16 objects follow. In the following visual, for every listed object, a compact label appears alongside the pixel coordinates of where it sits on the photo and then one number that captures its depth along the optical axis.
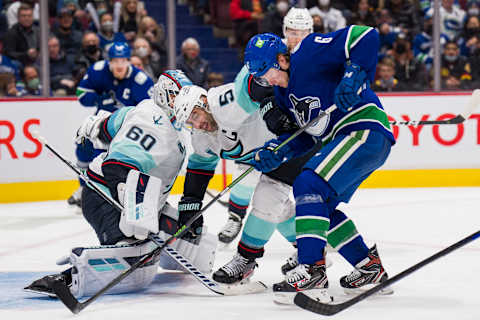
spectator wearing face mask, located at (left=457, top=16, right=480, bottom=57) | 14.04
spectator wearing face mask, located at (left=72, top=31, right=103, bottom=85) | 12.83
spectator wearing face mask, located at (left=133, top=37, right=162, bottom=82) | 13.31
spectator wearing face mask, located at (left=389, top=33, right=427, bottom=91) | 13.32
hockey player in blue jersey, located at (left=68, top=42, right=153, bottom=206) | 10.75
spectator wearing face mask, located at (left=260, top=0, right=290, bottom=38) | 13.64
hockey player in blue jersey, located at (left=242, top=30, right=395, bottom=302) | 5.28
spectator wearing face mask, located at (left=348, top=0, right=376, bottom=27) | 14.01
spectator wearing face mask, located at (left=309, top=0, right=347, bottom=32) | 13.69
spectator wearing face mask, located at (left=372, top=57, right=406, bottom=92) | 13.23
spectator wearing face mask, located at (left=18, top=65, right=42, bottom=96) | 12.34
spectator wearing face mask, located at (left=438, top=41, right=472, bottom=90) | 13.43
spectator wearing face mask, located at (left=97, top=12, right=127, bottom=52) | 13.38
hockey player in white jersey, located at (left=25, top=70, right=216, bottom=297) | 5.81
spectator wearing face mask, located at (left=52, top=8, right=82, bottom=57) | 12.88
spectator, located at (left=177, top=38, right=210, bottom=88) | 13.44
